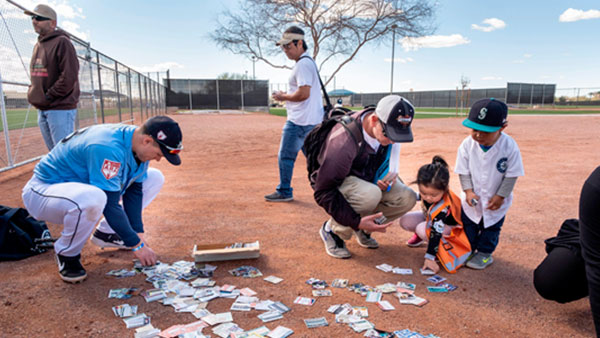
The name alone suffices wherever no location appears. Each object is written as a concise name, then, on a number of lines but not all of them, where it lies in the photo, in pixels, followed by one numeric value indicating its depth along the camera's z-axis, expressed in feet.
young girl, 9.16
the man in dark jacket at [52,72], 12.92
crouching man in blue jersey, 7.64
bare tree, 58.54
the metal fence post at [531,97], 125.59
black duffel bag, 9.18
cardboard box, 9.23
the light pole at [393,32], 59.31
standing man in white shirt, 13.74
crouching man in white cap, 8.21
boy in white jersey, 8.86
